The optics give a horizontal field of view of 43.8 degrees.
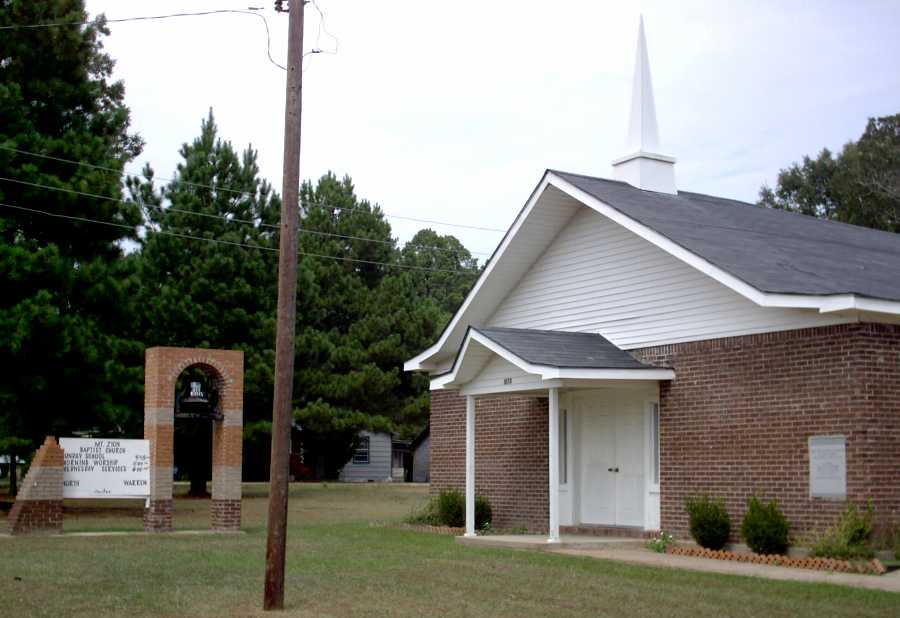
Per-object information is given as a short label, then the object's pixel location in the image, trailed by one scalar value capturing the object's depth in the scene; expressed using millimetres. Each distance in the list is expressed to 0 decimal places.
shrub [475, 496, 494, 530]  21508
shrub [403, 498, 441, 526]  22422
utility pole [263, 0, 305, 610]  11273
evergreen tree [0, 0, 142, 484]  26047
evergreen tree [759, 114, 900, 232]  50531
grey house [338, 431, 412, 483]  60062
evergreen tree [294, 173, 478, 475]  45719
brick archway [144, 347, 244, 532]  20766
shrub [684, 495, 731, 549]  16656
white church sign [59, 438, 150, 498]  20312
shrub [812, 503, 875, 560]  14516
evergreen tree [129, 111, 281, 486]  35562
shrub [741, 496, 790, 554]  15586
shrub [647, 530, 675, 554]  17227
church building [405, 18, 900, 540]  15398
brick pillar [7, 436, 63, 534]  19484
